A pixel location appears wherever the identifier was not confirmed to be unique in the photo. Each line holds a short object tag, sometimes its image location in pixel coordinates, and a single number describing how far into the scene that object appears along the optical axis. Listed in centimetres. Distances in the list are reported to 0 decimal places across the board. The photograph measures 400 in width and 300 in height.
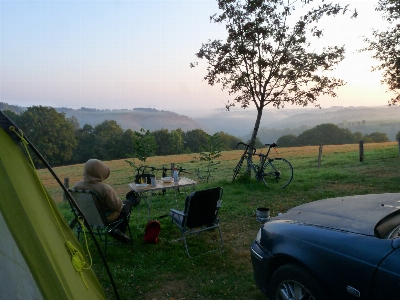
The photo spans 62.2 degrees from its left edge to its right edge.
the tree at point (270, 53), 955
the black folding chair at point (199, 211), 464
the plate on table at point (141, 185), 590
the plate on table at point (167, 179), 647
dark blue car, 208
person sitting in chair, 470
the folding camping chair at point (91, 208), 440
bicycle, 955
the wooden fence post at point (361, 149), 1517
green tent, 214
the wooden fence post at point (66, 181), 1106
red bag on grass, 508
